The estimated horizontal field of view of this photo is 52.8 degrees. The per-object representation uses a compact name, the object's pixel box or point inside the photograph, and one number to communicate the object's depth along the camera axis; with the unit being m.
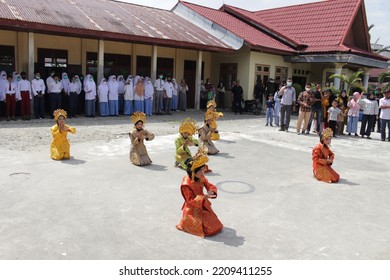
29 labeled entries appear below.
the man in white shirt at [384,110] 12.06
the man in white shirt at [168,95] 16.47
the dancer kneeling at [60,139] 7.68
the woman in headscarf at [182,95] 17.88
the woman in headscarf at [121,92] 15.11
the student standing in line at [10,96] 12.19
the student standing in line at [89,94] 13.95
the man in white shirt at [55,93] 13.27
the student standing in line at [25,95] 12.41
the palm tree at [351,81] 16.28
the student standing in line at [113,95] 14.57
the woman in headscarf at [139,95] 15.11
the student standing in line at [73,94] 13.70
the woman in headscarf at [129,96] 15.04
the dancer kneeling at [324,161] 7.02
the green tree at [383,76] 23.64
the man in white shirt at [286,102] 12.75
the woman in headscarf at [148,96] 15.52
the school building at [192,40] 14.00
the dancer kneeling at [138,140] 7.48
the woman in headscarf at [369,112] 12.80
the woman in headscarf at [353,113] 12.98
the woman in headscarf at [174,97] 17.12
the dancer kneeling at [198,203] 4.43
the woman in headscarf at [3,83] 12.16
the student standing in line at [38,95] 12.69
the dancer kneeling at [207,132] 8.41
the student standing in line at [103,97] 14.30
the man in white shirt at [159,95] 16.27
